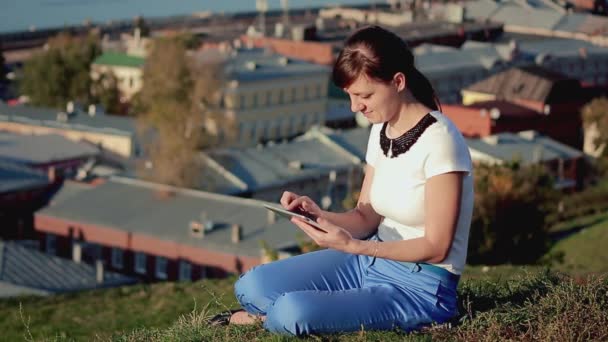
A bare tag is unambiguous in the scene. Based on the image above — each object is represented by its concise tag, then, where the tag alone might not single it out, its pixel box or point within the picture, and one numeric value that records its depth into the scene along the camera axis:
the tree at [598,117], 35.72
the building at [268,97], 39.94
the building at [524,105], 35.34
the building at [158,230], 21.77
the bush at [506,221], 16.22
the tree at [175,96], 34.12
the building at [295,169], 28.69
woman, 4.43
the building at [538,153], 31.10
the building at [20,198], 26.67
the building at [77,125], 36.03
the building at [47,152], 31.66
